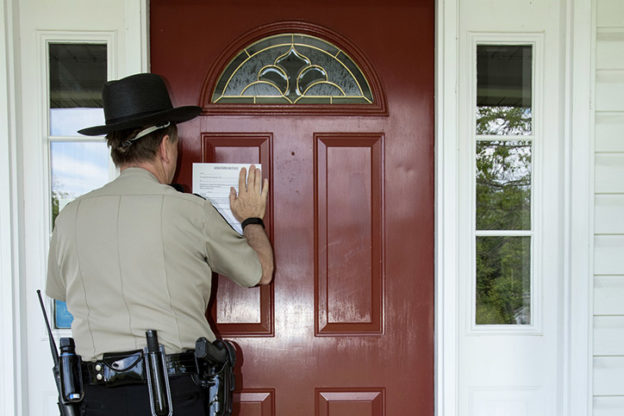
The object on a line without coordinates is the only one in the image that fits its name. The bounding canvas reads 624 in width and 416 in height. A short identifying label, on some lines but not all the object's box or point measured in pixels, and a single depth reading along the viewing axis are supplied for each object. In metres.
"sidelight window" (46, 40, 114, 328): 1.63
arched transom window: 1.67
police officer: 1.20
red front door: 1.66
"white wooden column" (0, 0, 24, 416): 1.54
